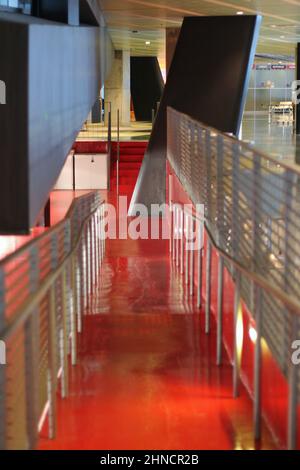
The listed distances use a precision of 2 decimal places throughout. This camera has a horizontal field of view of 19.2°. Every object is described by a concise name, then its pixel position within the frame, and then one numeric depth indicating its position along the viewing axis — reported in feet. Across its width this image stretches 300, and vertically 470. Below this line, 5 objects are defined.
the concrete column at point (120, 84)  112.78
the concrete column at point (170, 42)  65.62
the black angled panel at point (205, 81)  58.65
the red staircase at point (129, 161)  80.02
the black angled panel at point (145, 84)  140.56
